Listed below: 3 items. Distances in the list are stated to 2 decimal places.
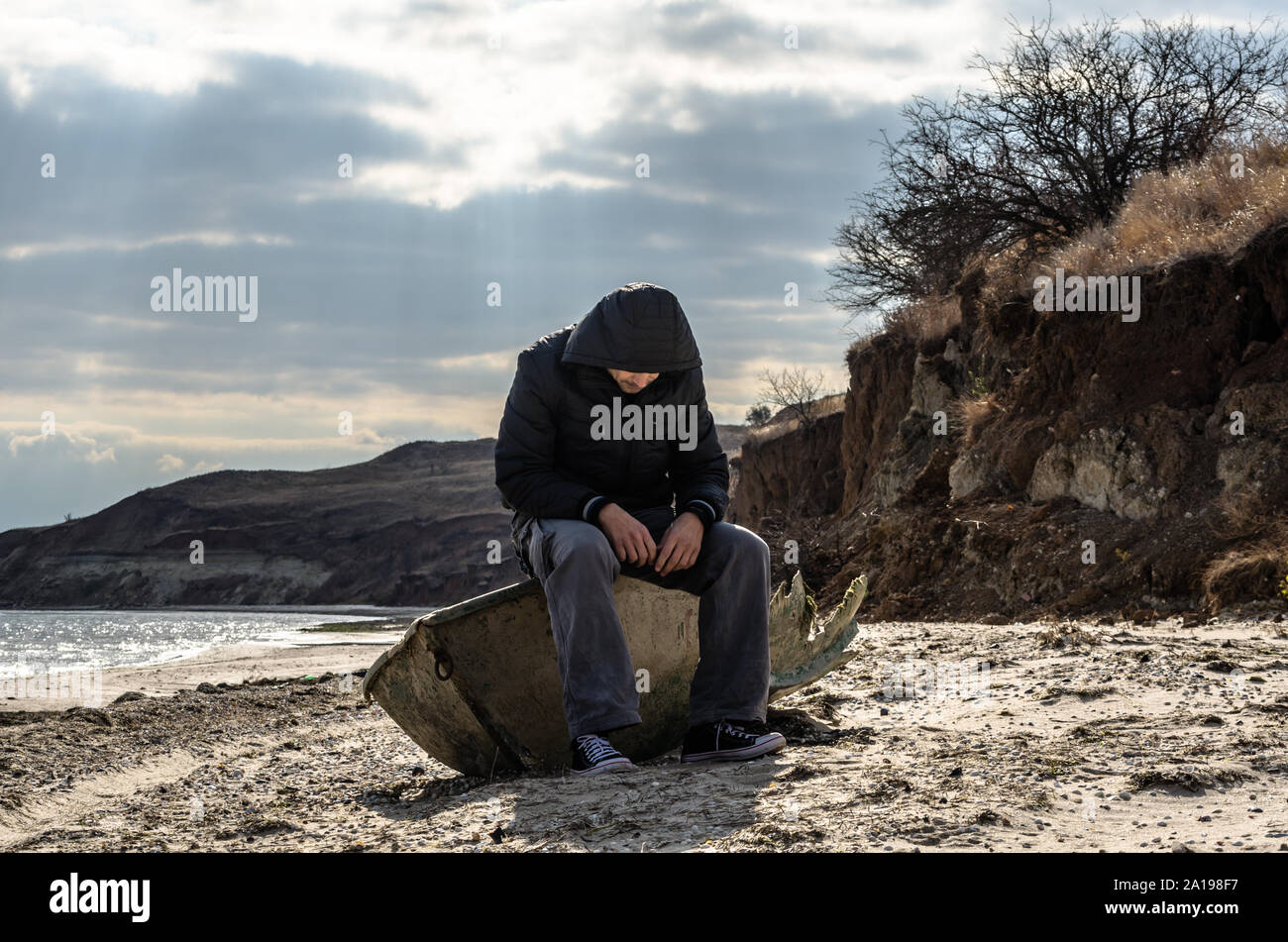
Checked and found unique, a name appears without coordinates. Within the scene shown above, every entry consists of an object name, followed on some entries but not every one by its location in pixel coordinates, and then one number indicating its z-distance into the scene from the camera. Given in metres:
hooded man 3.92
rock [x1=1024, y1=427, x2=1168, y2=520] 10.77
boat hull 4.39
